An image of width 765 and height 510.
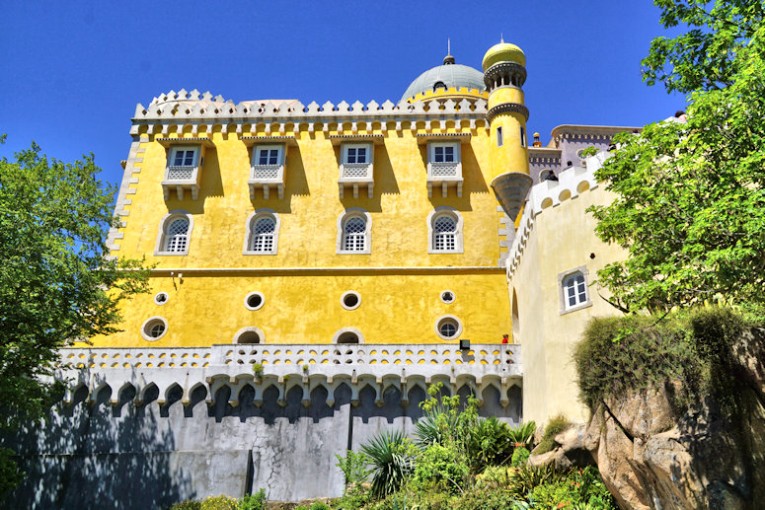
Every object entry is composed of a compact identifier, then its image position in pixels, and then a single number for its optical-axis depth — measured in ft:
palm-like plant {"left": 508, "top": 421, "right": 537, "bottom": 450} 59.94
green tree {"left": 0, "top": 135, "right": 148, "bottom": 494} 57.16
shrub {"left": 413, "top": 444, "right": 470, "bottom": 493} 53.26
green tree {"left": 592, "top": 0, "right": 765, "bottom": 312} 33.17
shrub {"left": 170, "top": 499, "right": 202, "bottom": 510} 62.49
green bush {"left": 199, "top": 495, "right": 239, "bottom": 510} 62.12
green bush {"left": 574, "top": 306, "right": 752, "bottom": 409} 41.06
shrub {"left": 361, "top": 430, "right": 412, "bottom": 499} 57.77
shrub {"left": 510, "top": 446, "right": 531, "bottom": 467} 56.06
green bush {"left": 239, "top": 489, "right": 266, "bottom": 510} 62.18
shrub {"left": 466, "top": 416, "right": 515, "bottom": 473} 58.13
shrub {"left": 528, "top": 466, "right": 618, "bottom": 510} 46.96
